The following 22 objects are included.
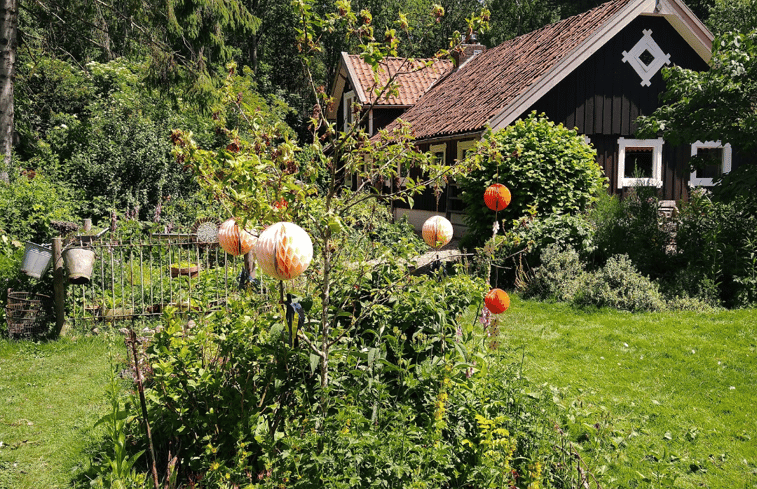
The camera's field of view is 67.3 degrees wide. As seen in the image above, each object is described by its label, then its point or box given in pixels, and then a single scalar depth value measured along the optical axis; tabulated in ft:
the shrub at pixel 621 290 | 26.50
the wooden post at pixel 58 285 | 22.53
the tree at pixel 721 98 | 26.58
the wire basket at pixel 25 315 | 22.56
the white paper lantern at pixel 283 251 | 8.80
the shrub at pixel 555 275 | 28.30
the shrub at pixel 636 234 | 29.53
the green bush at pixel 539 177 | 32.14
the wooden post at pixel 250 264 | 15.98
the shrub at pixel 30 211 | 27.27
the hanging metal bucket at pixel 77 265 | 22.31
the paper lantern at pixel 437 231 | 12.99
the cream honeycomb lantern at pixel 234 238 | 11.84
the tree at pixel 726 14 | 88.34
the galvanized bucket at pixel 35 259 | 22.49
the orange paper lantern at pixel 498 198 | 16.34
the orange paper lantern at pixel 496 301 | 12.48
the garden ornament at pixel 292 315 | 9.21
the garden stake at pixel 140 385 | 8.63
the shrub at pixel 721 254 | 26.35
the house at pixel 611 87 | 41.68
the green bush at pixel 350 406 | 9.62
